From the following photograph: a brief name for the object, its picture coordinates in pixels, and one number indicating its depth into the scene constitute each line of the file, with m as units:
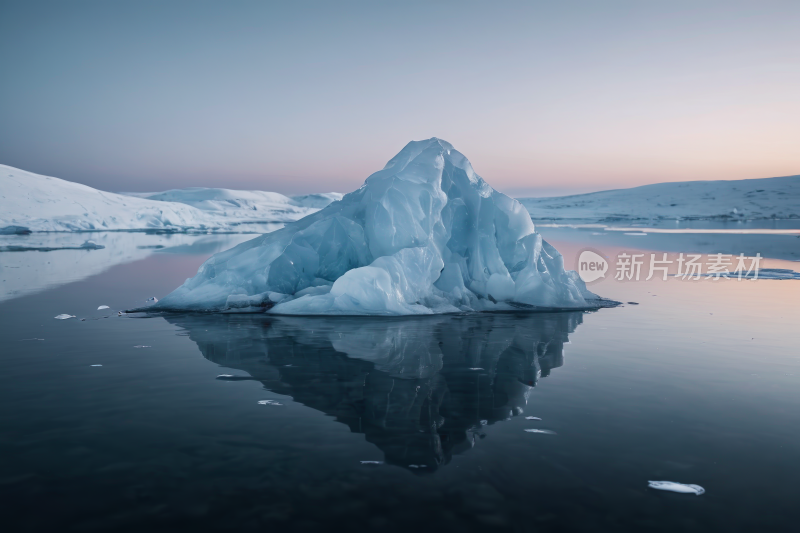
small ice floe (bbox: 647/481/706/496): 3.60
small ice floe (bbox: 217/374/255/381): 5.97
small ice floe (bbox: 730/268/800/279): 16.25
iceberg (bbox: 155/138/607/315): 10.41
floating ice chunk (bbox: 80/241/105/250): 27.03
